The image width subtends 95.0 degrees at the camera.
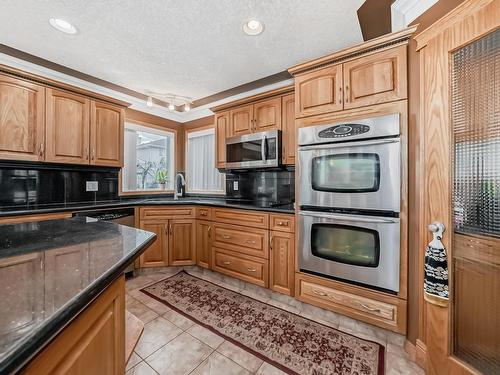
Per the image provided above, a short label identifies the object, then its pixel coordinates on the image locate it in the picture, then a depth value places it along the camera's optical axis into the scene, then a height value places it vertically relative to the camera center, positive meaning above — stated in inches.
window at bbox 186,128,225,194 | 150.2 +16.4
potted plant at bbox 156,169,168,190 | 151.1 +7.3
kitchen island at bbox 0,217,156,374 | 15.5 -9.3
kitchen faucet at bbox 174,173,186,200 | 152.7 +0.8
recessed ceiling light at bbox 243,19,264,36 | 74.8 +54.1
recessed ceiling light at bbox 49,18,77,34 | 74.2 +54.0
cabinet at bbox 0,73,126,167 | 88.1 +27.6
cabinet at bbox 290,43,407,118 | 68.0 +35.1
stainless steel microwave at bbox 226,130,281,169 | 105.0 +18.7
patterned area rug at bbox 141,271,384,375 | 61.4 -46.4
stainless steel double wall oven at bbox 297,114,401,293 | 67.4 -3.8
